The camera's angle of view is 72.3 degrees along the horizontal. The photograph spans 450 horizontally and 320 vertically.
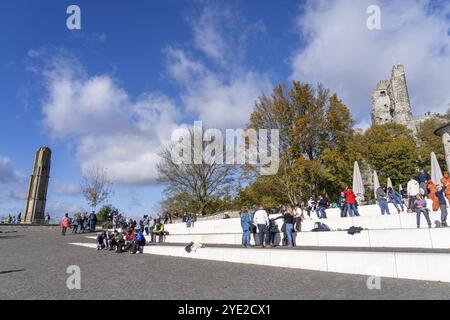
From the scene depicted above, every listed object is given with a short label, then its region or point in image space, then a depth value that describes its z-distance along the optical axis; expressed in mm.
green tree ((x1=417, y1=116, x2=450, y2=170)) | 46250
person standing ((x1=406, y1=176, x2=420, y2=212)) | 13523
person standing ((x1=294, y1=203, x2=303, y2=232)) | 15463
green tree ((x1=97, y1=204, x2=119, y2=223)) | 46181
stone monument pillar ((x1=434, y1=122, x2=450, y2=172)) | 27031
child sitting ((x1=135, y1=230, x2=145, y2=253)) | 16255
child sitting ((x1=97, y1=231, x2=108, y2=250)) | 18031
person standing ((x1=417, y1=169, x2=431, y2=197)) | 15797
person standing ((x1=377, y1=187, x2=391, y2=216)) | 16047
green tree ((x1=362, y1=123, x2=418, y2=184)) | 44719
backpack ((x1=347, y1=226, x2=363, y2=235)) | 12375
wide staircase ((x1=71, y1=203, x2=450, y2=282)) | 7699
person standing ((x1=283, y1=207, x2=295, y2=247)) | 13258
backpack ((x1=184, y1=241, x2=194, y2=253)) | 14086
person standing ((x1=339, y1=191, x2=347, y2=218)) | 17625
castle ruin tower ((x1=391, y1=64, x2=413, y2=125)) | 76938
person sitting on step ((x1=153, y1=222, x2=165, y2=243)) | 20609
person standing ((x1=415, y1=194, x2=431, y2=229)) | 11875
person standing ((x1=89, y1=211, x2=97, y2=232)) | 30953
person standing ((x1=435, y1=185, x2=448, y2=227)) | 11461
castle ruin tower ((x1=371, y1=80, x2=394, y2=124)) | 82375
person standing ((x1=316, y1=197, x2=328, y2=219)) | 18078
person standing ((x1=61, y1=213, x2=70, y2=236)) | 26344
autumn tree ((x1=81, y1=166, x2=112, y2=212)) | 46656
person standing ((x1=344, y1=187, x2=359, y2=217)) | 16281
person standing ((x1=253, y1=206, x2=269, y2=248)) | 13477
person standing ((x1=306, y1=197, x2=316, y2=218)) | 21453
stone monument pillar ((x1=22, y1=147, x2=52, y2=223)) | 41462
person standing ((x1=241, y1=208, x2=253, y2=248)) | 14289
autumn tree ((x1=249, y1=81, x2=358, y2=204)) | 26156
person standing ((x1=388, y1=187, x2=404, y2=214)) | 16172
